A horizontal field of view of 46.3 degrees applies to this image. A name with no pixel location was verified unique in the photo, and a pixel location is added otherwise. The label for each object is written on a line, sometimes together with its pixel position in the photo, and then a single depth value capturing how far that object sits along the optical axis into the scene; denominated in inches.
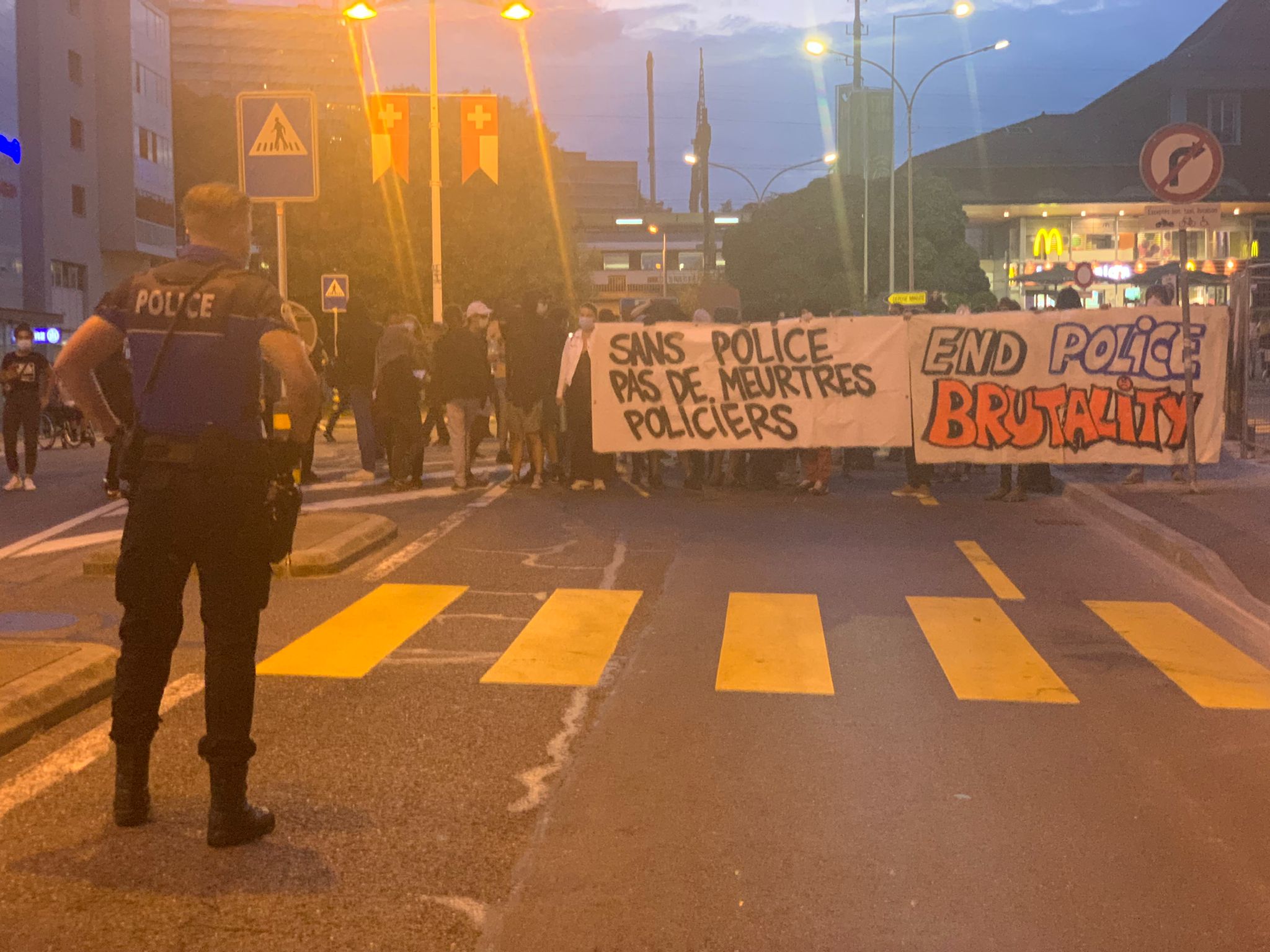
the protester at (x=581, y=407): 588.4
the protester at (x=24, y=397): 602.5
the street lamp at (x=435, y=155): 970.1
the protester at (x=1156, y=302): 583.5
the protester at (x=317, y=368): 588.1
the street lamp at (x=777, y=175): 2330.2
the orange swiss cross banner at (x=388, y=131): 873.5
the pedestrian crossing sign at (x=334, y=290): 1194.6
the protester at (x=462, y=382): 575.8
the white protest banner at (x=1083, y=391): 570.3
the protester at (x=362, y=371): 627.2
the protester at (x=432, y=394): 621.0
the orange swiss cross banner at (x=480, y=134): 885.2
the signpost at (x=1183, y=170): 515.2
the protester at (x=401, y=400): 579.5
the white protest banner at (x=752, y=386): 587.2
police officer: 173.9
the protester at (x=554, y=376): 586.2
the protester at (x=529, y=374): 575.2
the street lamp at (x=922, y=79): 1704.0
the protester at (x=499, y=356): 652.7
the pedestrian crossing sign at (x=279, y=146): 491.8
